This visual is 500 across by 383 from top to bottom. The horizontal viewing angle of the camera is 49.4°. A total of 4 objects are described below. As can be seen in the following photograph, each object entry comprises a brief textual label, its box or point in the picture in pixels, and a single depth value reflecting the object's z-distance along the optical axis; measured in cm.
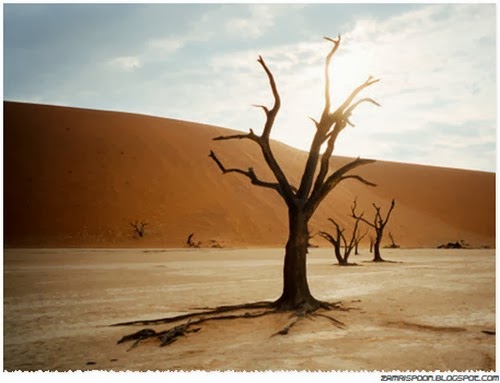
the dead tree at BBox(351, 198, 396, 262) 2403
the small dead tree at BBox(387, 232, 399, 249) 4659
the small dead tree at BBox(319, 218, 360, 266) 2158
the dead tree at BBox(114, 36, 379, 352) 906
